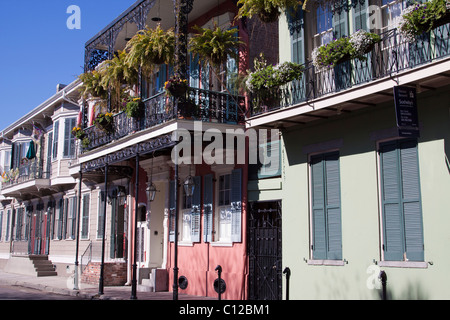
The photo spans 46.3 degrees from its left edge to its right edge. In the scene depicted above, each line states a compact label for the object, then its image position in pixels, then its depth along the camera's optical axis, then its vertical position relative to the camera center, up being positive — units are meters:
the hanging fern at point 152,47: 14.39 +5.17
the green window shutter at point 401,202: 8.95 +0.58
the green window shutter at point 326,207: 10.49 +0.58
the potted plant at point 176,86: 12.69 +3.61
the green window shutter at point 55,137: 24.41 +4.65
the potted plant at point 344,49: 9.44 +3.45
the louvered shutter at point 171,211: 15.86 +0.79
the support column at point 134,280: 13.19 -1.07
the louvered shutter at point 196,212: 14.91 +0.71
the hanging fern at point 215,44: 13.27 +4.84
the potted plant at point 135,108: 14.40 +3.50
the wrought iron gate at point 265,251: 12.20 -0.34
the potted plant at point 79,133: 18.34 +3.63
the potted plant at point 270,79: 11.21 +3.40
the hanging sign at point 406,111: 8.45 +2.00
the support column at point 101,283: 14.89 -1.28
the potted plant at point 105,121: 16.22 +3.56
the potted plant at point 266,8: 11.48 +5.04
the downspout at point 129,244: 17.75 -0.22
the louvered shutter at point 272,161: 12.42 +1.76
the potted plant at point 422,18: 8.13 +3.42
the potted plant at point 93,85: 17.84 +5.16
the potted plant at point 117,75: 16.30 +5.06
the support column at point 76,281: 16.36 -1.33
